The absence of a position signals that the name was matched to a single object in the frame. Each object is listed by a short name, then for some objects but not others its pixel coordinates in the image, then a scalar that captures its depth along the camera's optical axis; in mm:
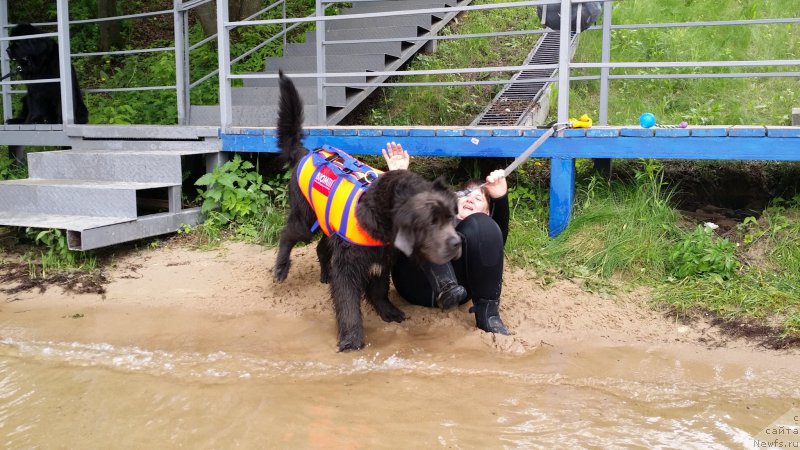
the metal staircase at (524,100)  5738
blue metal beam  3844
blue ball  4145
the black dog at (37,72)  6875
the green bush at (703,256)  3852
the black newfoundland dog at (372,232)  3000
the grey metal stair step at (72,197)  4809
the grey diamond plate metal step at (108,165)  5105
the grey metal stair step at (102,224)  4535
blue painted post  4289
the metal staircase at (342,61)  6199
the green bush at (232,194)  5164
